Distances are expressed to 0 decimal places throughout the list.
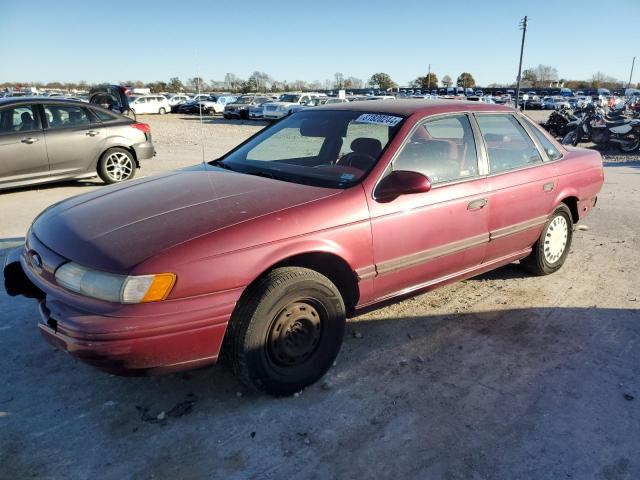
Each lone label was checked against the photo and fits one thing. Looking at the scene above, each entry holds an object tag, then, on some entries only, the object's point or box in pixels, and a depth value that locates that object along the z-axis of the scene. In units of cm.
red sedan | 235
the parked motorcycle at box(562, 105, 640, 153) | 1369
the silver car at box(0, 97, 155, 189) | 738
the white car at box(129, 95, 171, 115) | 3772
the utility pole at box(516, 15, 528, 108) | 4213
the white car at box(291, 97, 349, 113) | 2977
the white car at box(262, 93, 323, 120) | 2914
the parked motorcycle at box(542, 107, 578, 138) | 1734
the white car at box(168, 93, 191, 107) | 4179
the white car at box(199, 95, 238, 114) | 3971
